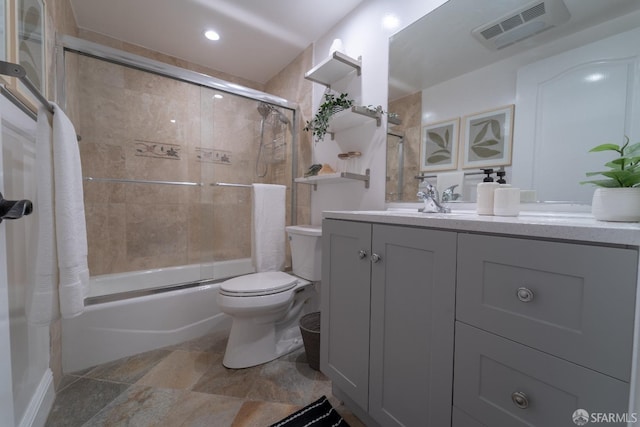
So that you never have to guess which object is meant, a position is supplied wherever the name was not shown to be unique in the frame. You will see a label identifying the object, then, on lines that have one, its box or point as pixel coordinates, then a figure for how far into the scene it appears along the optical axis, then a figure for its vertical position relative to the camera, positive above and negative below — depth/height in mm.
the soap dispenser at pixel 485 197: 997 +35
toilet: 1435 -608
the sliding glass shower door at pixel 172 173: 2064 +262
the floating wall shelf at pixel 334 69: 1623 +919
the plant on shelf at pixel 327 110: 1616 +608
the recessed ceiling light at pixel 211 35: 1985 +1325
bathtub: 1441 -759
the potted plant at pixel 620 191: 674 +44
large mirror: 836 +468
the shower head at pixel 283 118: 2305 +774
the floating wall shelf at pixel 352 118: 1507 +549
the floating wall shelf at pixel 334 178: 1603 +175
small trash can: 1436 -806
